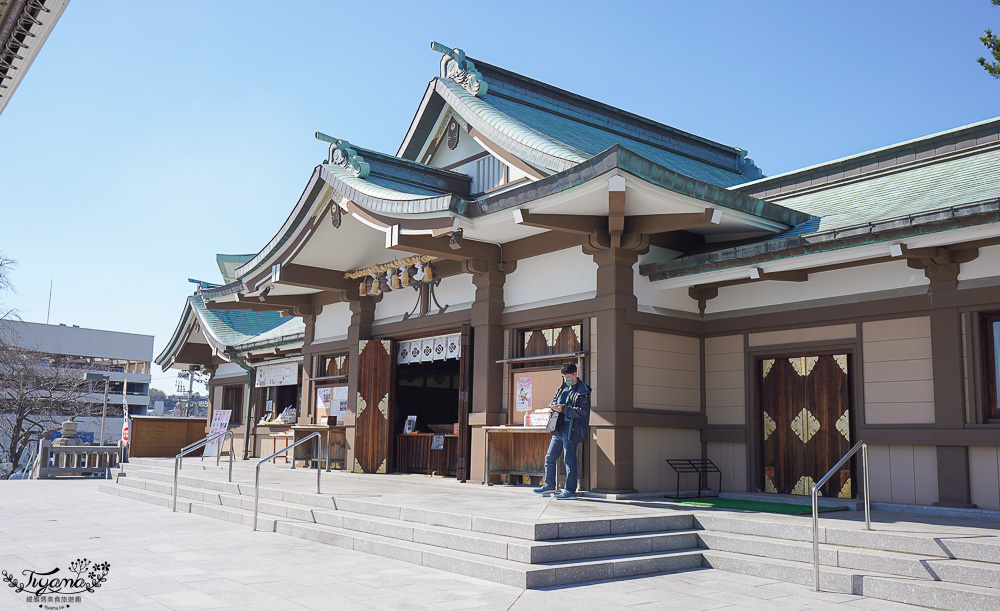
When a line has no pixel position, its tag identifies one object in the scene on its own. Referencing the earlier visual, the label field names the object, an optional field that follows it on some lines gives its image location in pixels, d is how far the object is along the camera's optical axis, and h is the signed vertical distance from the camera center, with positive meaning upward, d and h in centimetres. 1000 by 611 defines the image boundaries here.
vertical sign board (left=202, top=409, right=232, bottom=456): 2191 -52
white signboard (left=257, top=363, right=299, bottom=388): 1909 +83
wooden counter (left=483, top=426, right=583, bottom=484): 1117 -53
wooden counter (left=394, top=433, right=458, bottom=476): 1336 -77
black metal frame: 1061 -67
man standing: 948 -3
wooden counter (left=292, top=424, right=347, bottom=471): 1530 -64
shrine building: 862 +166
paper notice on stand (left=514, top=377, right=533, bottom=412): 1152 +28
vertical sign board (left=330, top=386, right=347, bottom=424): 1591 +13
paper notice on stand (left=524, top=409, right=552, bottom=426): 1091 -6
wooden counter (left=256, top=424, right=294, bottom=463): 1788 -72
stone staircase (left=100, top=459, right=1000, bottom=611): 612 -119
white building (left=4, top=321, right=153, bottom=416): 6405 +454
